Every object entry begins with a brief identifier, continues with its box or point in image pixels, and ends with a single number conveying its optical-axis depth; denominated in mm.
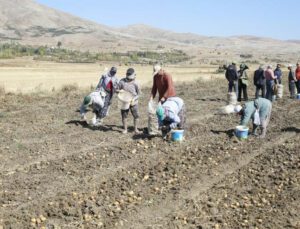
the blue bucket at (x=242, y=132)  11398
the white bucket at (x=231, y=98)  17828
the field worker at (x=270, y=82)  18359
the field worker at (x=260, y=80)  18022
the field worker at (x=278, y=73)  20133
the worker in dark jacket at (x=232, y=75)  18328
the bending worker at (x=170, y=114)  10711
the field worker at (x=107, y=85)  12805
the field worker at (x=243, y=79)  18745
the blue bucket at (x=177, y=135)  11072
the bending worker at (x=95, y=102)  12820
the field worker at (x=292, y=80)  19920
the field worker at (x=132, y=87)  11602
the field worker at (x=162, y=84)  11578
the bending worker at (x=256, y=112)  11039
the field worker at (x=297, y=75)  20119
